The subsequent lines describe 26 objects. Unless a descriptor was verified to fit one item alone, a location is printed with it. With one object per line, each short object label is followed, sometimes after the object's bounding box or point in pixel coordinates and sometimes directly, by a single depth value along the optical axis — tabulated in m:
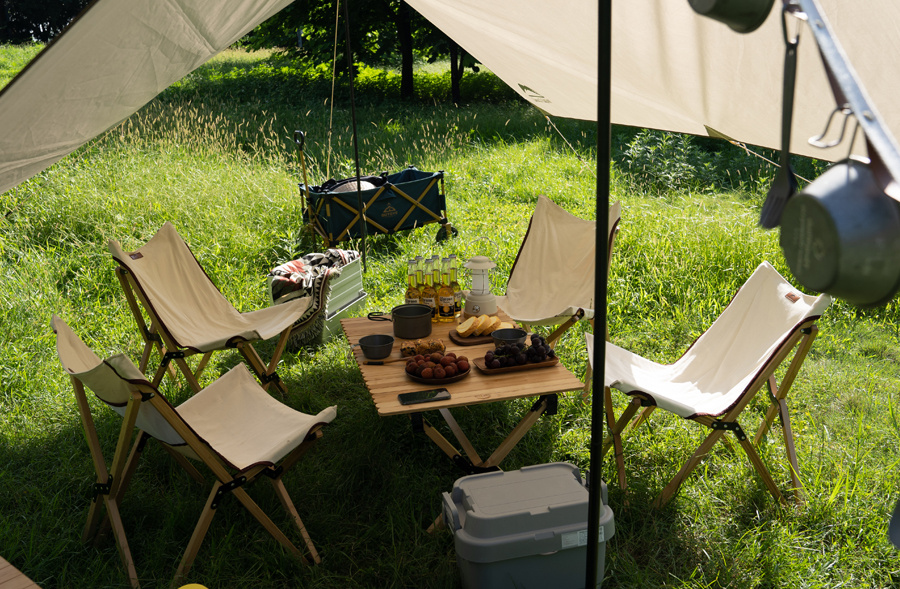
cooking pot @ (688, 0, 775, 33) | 0.75
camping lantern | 3.45
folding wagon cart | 5.33
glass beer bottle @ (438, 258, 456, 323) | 3.51
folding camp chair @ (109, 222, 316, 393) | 3.44
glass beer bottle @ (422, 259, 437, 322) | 3.52
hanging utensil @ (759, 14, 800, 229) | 0.77
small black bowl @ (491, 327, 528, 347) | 3.06
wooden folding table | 2.63
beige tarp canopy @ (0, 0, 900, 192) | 2.38
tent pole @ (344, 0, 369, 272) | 5.05
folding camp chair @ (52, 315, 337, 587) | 2.26
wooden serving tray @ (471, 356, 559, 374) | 2.86
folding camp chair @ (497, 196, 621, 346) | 4.01
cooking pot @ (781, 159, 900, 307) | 0.62
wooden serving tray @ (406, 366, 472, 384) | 2.75
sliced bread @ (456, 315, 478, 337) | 3.25
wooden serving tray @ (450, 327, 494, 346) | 3.22
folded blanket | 4.07
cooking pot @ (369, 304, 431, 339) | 3.25
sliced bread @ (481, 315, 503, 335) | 3.28
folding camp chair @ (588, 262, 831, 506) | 2.62
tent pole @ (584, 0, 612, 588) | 1.03
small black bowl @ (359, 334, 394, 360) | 3.01
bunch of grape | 2.88
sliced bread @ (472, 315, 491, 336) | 3.27
